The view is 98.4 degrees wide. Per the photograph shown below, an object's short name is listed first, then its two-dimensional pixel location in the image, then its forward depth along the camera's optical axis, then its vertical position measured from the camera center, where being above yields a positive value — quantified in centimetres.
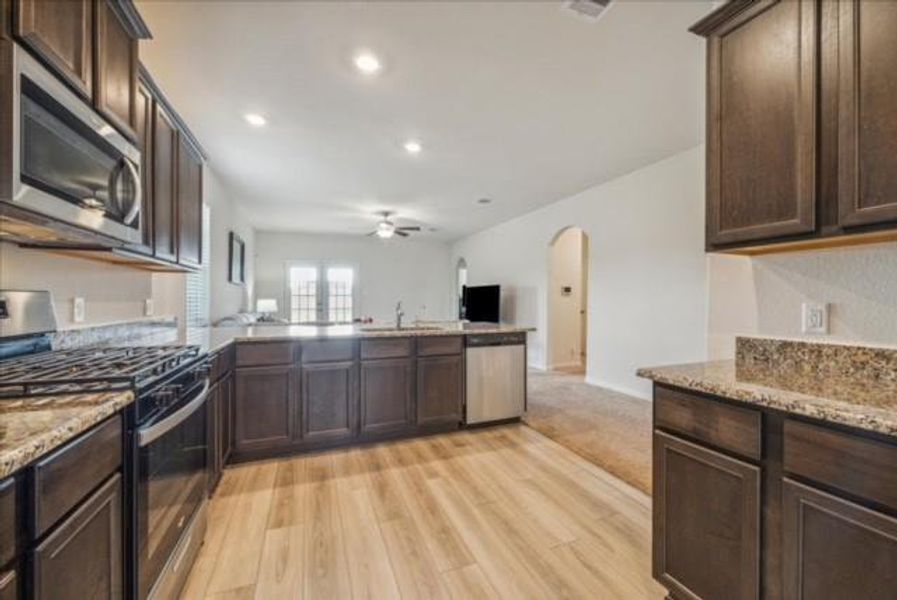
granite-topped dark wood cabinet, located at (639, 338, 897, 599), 99 -52
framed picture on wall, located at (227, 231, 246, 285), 540 +59
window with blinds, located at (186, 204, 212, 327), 370 +9
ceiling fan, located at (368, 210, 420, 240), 631 +117
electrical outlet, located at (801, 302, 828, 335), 154 -7
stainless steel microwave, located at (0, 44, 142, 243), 105 +45
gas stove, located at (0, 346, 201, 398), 108 -24
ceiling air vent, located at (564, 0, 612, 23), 190 +147
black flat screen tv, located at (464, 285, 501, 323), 724 -5
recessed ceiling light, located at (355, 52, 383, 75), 236 +148
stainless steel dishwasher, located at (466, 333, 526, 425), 348 -71
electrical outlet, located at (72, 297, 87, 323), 190 -5
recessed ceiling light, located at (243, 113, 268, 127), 313 +148
